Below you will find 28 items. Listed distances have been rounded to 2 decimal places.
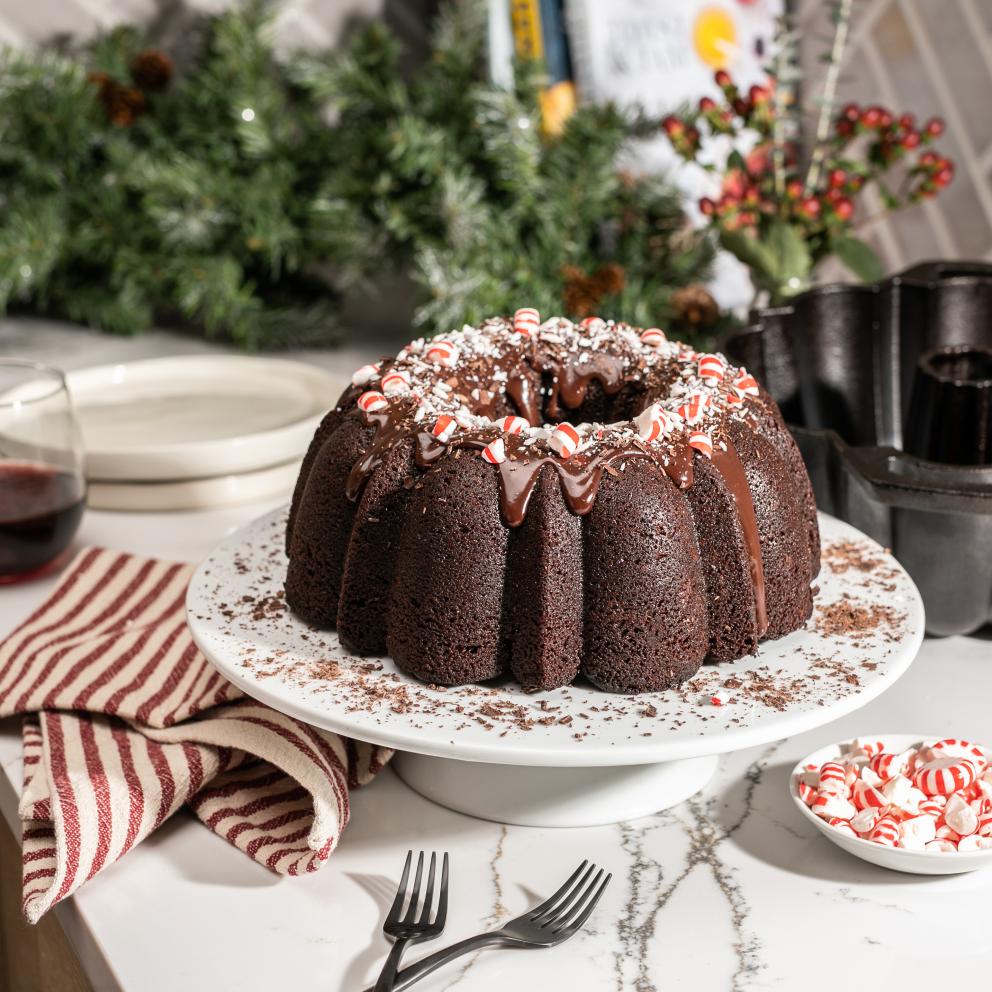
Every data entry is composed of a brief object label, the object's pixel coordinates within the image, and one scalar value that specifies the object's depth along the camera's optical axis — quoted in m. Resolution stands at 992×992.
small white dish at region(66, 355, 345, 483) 1.49
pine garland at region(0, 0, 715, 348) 1.81
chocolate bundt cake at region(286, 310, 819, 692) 0.89
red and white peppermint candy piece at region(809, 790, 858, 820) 0.88
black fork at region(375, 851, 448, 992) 0.80
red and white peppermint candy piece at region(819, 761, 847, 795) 0.90
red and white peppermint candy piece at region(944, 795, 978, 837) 0.85
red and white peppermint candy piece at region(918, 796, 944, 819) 0.87
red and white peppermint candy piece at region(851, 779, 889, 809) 0.88
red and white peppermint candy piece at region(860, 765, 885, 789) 0.90
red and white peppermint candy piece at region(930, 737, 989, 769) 0.91
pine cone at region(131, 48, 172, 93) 2.06
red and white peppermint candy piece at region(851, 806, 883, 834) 0.86
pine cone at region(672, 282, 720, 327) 1.80
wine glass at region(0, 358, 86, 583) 1.29
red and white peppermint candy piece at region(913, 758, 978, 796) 0.88
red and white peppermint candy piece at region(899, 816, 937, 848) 0.85
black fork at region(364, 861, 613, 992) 0.77
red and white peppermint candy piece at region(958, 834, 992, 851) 0.85
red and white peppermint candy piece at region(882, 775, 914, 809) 0.88
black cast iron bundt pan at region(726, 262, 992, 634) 1.09
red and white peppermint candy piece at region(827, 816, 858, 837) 0.86
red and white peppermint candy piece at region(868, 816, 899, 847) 0.86
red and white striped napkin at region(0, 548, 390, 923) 0.89
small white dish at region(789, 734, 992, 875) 0.84
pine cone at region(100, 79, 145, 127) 2.01
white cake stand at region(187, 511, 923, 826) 0.82
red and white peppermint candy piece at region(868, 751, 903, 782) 0.90
